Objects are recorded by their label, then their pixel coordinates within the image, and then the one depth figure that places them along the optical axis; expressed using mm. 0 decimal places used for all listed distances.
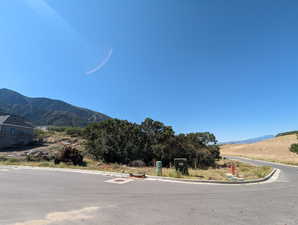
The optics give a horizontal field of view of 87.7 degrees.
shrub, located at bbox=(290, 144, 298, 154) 27462
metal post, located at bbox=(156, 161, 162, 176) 10929
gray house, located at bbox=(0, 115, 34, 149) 26458
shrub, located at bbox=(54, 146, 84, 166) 15625
